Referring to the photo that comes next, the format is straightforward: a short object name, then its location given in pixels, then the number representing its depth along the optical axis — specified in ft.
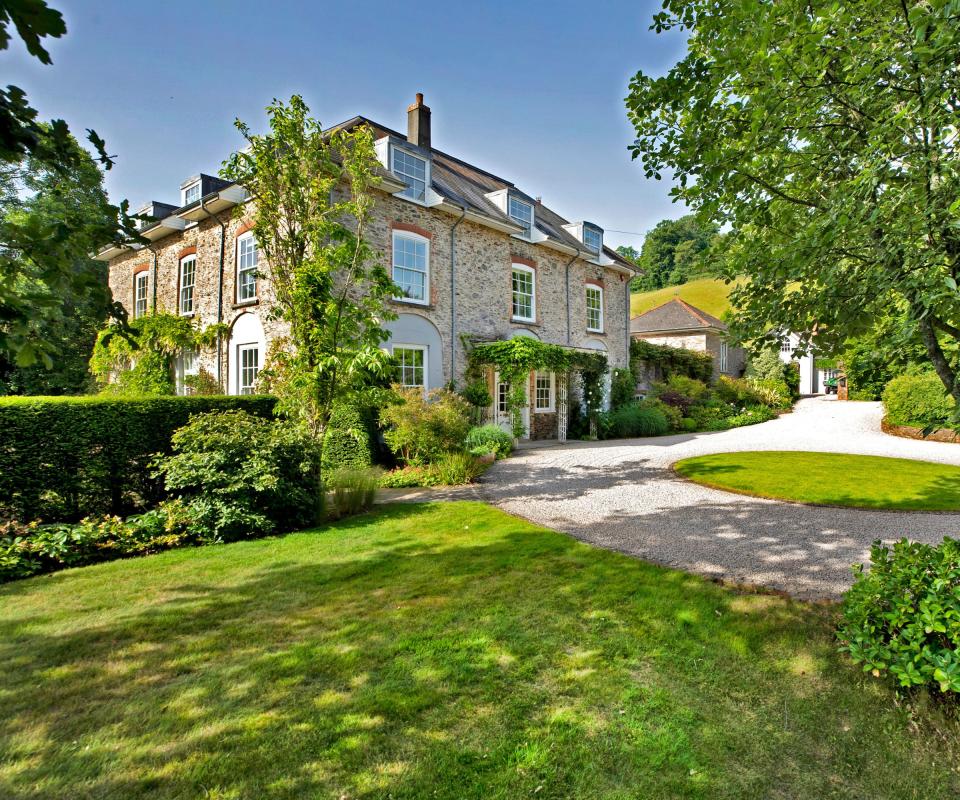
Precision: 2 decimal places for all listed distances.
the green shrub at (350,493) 26.21
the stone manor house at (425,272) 46.29
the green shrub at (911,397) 55.11
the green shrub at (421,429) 36.76
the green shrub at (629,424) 61.38
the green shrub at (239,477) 21.48
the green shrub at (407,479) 33.78
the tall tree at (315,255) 25.77
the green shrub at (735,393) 87.25
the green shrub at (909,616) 8.91
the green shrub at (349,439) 38.96
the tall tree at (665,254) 259.39
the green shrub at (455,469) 33.58
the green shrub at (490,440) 43.73
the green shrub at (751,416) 71.76
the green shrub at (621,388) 68.74
